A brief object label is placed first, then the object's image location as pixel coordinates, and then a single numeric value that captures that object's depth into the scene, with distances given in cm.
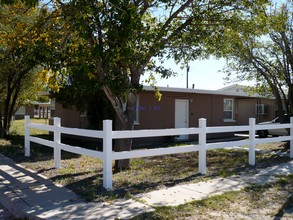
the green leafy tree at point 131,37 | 546
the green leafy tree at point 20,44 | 578
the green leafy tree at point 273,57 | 1046
